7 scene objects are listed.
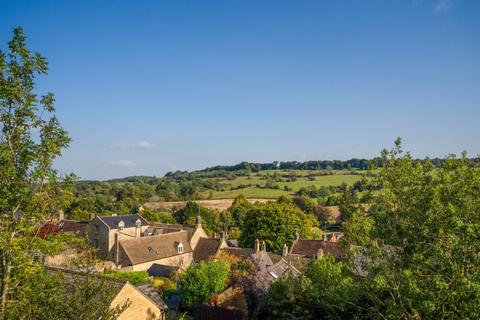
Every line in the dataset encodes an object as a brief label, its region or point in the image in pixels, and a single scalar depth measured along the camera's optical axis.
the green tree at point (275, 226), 57.44
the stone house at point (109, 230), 54.16
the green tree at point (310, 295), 21.36
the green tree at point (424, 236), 10.62
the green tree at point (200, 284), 30.11
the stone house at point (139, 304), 21.48
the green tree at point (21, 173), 9.86
